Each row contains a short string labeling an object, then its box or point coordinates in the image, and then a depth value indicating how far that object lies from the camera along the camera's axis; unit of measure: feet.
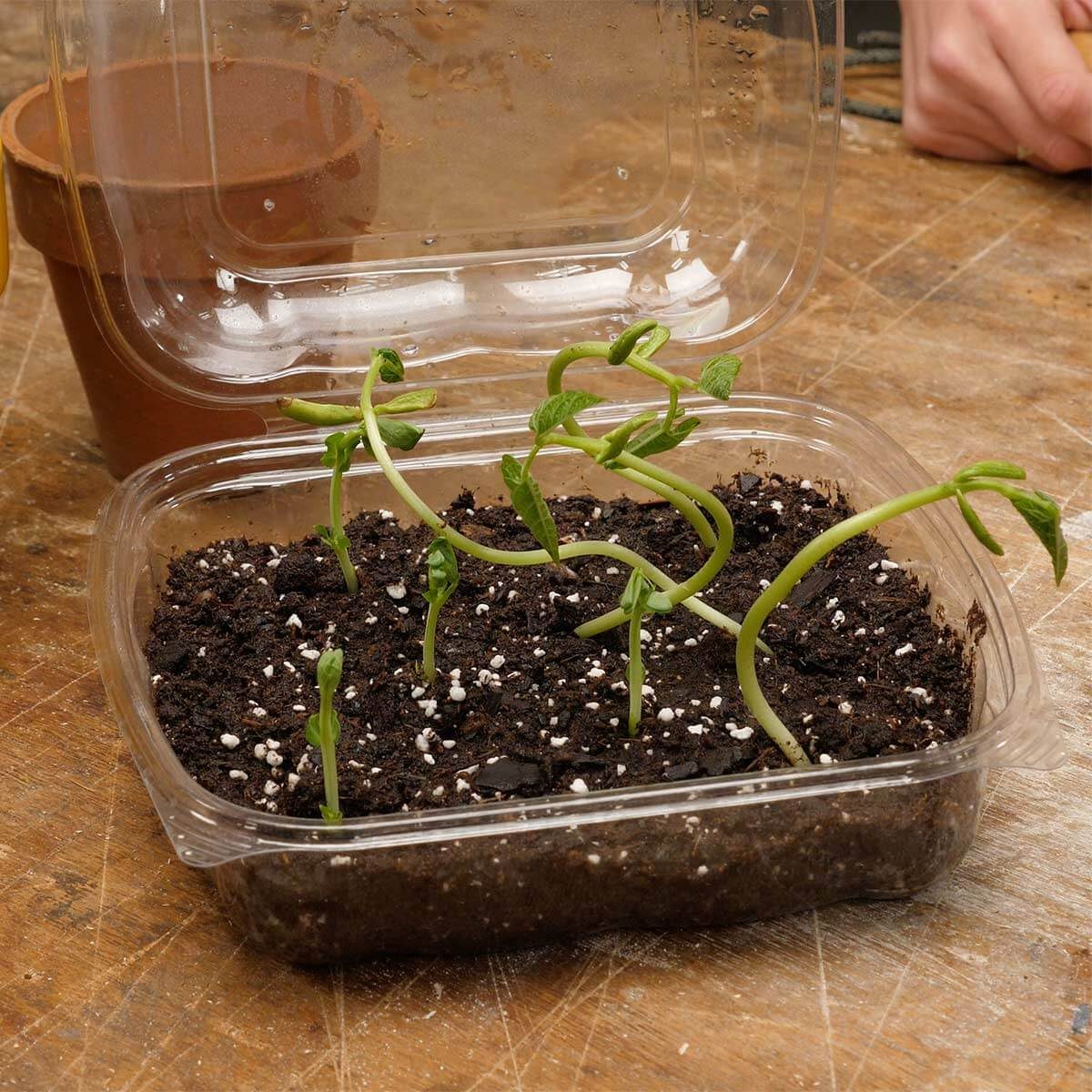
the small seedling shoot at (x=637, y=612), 2.63
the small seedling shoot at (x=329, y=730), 2.38
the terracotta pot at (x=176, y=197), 3.40
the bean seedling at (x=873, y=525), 2.28
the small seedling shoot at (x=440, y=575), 2.74
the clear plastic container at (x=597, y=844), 2.41
